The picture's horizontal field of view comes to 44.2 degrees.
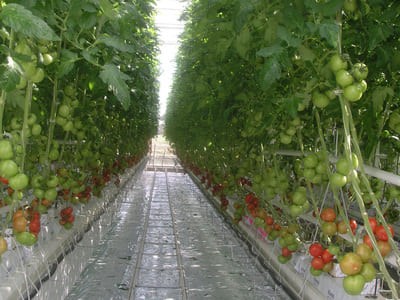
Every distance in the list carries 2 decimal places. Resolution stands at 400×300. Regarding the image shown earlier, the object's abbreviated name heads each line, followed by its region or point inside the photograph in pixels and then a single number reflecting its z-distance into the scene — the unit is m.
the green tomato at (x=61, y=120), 2.07
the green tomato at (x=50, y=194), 2.16
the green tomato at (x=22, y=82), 1.34
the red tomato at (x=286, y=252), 2.53
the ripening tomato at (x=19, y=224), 1.85
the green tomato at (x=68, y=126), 2.07
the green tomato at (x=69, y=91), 2.23
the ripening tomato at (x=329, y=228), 1.84
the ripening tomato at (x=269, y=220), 2.93
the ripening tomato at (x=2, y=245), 1.60
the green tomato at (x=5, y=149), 1.32
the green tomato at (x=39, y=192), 2.15
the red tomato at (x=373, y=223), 1.50
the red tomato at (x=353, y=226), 1.78
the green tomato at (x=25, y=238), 1.86
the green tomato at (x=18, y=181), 1.38
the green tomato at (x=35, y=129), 1.64
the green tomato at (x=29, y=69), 1.35
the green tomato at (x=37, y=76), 1.38
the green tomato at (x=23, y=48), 1.31
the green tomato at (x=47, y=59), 1.48
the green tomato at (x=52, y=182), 2.17
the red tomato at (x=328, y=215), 1.86
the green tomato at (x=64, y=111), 2.05
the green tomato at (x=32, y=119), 1.63
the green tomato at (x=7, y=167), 1.34
